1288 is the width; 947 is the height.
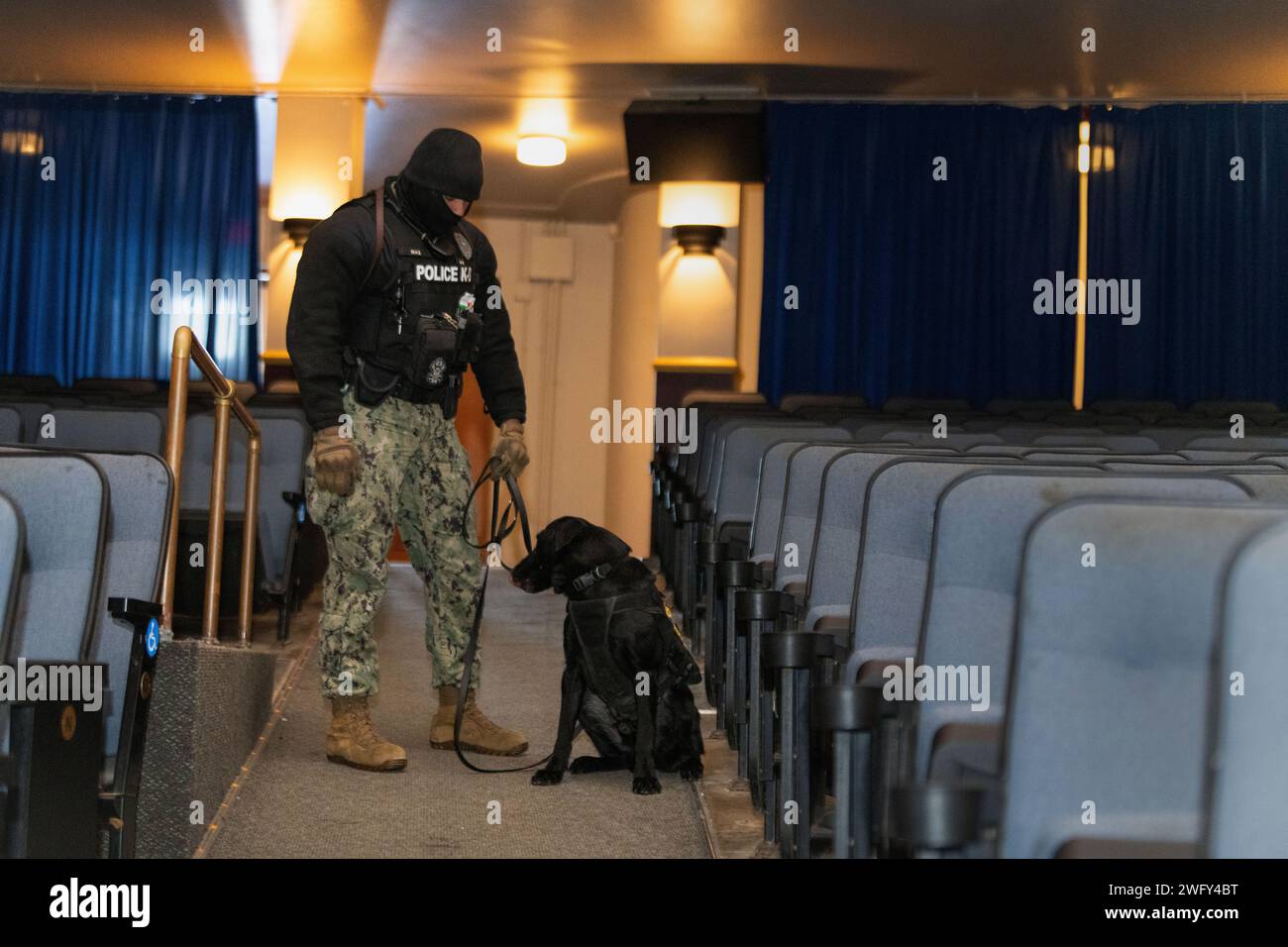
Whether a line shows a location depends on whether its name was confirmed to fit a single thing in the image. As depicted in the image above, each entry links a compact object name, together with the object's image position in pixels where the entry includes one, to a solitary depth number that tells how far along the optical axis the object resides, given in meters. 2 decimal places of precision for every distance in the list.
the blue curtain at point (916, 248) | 8.79
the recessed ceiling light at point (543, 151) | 8.80
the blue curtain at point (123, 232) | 8.98
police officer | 3.19
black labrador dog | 3.14
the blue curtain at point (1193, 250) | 8.64
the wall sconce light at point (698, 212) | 8.65
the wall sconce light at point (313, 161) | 8.67
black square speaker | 8.41
